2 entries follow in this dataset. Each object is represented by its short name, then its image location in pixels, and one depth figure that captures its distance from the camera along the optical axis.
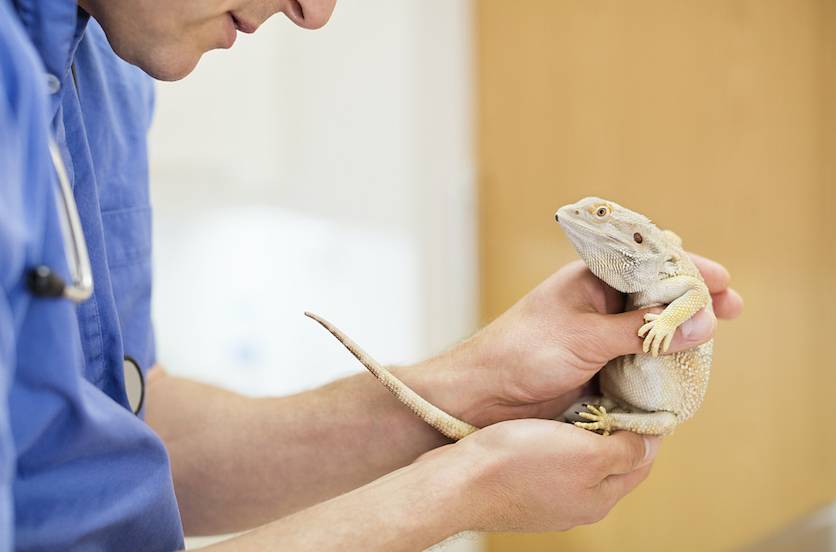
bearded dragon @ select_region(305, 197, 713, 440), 0.97
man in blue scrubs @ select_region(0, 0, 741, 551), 0.63
